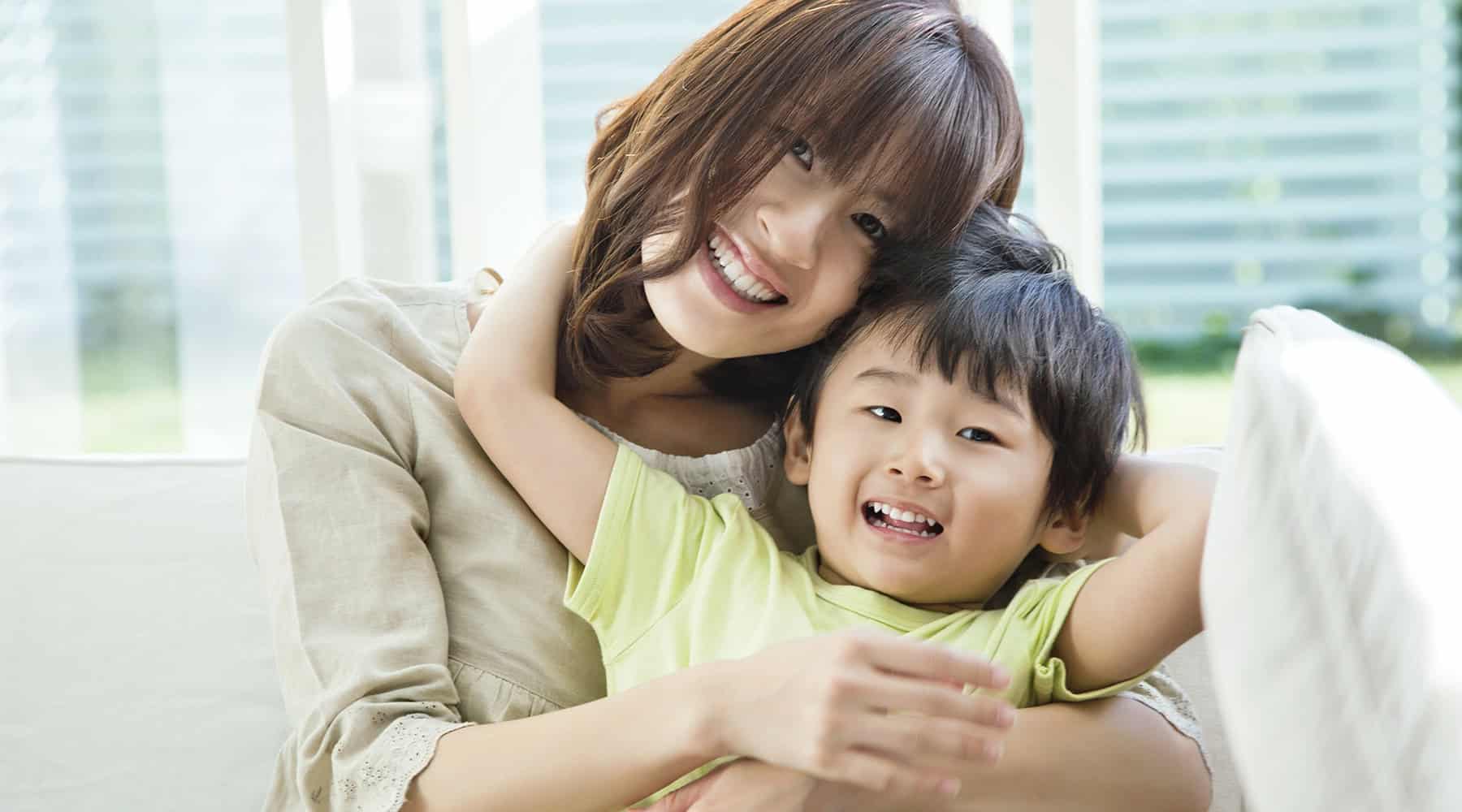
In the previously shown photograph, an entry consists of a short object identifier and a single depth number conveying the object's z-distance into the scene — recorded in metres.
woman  0.99
